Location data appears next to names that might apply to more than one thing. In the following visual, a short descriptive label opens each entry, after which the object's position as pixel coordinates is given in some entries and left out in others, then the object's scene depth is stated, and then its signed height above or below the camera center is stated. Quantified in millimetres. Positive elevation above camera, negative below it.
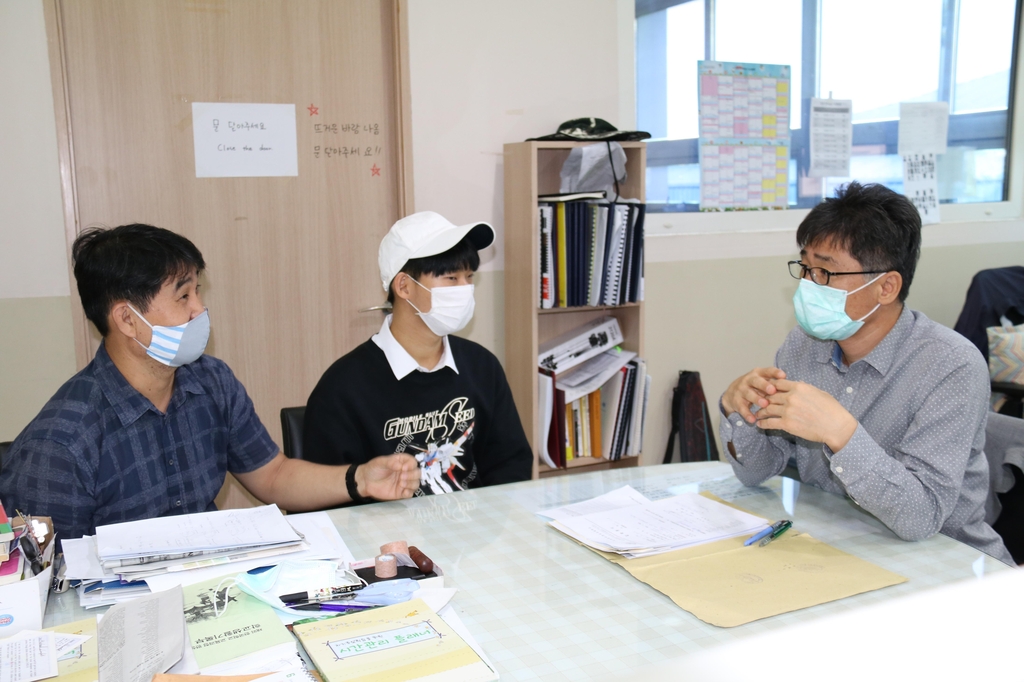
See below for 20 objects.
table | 1045 -574
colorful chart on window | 3416 +266
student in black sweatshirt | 1872 -435
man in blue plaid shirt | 1438 -417
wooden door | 2545 +168
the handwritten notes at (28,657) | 940 -531
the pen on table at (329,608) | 1123 -552
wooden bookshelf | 2873 -317
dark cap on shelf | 2883 +241
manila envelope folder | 1141 -568
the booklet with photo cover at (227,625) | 1007 -545
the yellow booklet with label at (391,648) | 959 -548
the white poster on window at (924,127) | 3945 +331
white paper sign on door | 2678 +219
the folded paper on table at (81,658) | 950 -541
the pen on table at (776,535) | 1365 -570
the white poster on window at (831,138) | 3691 +269
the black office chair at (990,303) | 3264 -432
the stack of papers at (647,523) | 1358 -573
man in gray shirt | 1415 -377
